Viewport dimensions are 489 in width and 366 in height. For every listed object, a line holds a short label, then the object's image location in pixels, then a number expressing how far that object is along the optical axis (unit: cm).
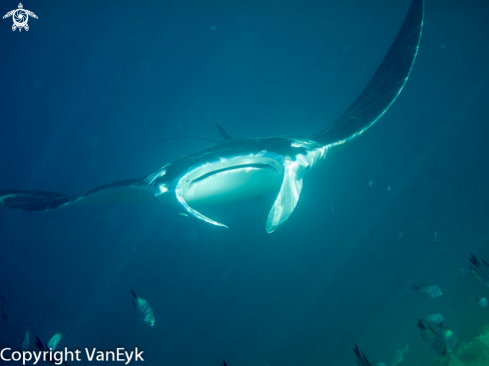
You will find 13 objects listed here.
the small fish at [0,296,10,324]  521
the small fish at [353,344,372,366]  348
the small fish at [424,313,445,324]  468
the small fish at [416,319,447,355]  389
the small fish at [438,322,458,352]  431
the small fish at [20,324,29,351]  437
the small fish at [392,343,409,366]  582
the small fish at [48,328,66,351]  436
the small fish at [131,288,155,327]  426
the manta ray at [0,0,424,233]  270
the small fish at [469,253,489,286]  421
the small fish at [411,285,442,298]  475
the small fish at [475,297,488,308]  514
